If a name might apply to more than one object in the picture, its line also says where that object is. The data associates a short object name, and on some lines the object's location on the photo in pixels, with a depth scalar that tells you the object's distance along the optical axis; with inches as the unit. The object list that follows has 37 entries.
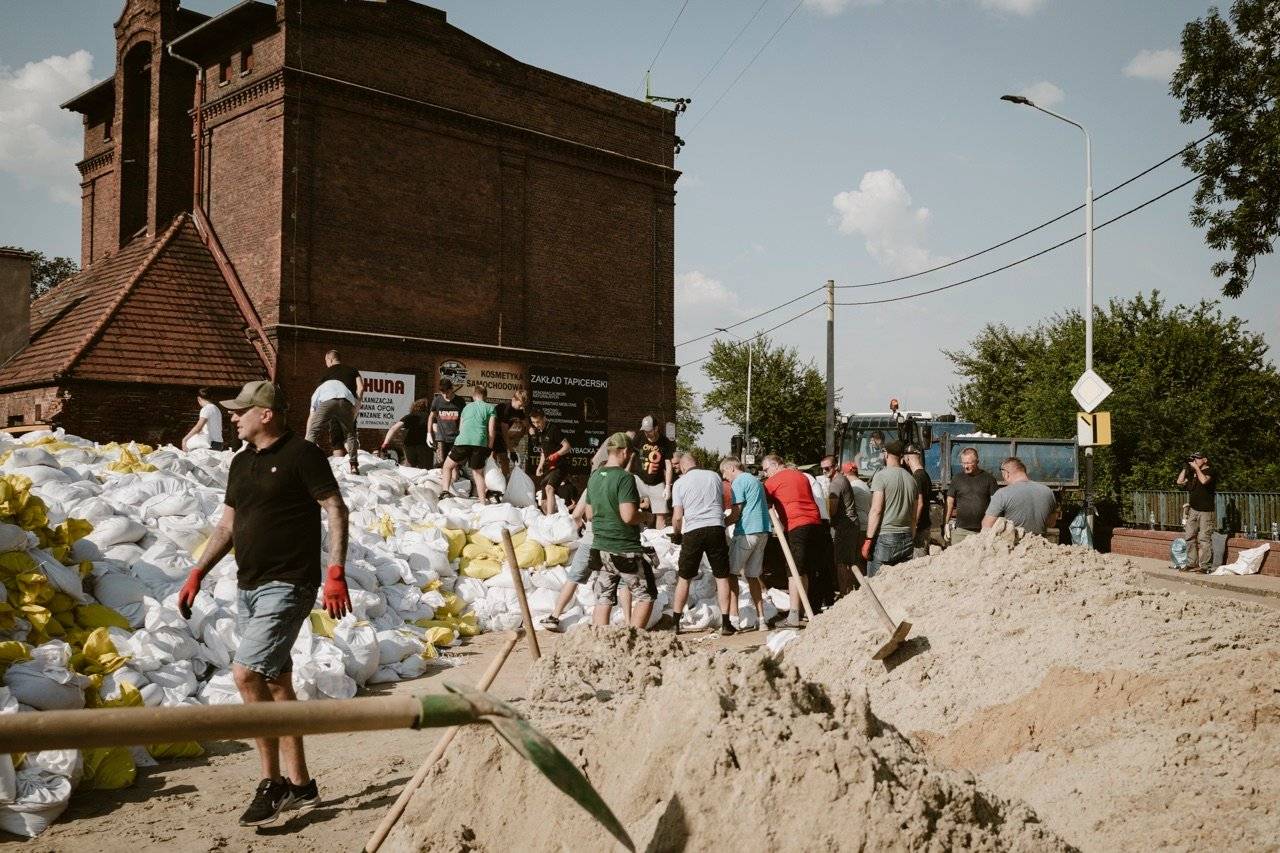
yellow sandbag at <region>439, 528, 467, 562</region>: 434.3
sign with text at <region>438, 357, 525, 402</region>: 843.4
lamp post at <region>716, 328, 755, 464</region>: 1908.2
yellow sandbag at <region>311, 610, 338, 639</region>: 295.1
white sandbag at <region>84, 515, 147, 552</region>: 295.1
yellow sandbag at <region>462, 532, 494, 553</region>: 443.2
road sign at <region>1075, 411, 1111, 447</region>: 664.4
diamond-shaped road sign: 668.7
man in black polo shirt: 185.9
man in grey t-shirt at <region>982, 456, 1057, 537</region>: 336.2
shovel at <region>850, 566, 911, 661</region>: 234.1
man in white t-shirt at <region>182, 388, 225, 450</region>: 504.8
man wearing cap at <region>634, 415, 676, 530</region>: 512.7
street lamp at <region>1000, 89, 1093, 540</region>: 778.8
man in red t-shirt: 395.5
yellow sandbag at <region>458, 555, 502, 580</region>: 423.2
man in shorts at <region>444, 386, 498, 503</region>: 507.2
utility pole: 1000.2
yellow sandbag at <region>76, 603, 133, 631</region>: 244.5
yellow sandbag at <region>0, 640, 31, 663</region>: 205.2
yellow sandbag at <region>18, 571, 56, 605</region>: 222.4
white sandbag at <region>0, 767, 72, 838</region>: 180.4
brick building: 749.9
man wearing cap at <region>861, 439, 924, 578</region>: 384.2
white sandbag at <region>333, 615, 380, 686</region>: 290.2
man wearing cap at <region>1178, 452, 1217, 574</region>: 603.5
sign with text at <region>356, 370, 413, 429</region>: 792.3
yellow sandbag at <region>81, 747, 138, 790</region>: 203.2
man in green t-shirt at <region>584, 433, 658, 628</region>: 334.3
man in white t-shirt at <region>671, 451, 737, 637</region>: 383.9
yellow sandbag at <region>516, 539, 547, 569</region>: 440.5
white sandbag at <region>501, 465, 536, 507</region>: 549.0
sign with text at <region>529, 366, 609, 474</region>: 906.1
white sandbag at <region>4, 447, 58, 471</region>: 322.7
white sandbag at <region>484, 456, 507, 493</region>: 541.0
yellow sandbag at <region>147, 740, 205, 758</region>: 223.6
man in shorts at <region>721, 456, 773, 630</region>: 401.7
